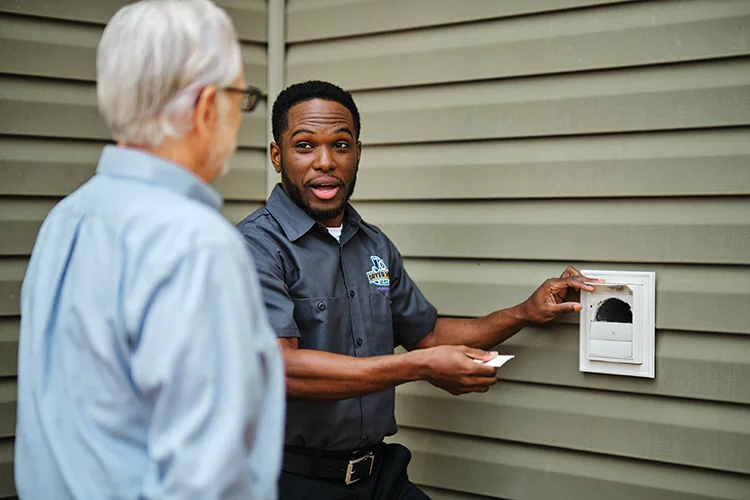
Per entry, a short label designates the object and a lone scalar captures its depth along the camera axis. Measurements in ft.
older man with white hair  4.17
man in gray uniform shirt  7.91
